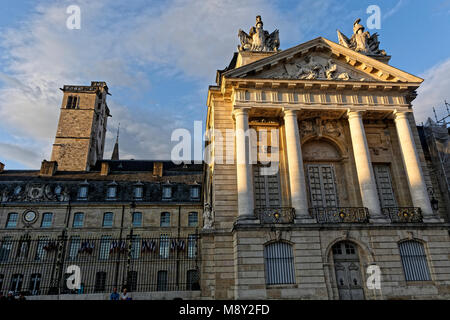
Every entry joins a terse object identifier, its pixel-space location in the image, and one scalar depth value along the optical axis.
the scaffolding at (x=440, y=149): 19.60
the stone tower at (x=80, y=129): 44.38
